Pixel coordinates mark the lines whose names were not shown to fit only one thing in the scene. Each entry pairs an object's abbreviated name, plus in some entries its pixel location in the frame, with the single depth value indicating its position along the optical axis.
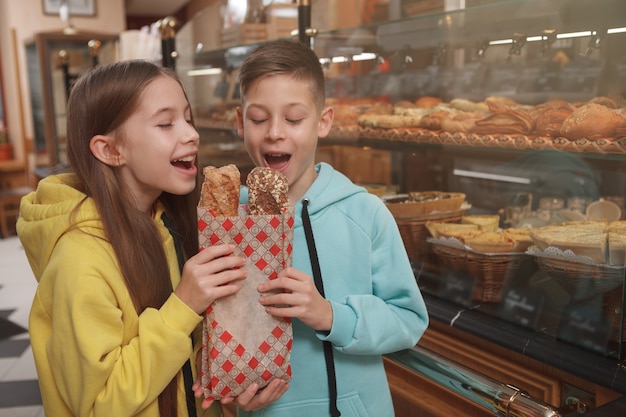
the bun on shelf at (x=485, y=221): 2.01
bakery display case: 1.52
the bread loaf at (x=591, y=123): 1.61
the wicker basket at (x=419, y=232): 2.08
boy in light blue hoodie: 1.23
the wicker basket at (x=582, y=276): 1.49
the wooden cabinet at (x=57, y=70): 6.27
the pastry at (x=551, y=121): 1.77
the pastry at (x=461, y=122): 2.06
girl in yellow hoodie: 1.07
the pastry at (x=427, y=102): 2.48
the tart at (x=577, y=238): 1.54
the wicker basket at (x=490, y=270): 1.79
